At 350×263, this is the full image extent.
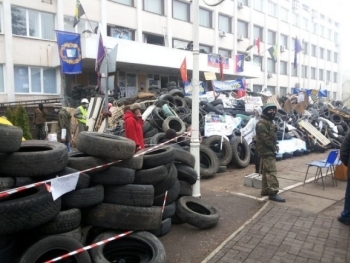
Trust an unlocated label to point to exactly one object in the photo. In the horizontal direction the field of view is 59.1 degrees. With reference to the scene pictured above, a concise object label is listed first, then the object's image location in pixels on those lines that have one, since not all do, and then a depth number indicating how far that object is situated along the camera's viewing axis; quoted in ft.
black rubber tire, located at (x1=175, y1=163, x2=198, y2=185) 19.72
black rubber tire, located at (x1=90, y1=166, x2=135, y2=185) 14.42
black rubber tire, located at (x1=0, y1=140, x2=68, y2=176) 12.28
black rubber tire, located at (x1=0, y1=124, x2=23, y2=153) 11.84
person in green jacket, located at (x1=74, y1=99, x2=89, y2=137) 42.82
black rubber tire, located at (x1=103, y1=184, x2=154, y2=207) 14.43
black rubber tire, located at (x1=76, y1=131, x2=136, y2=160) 14.56
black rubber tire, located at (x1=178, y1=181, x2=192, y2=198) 19.38
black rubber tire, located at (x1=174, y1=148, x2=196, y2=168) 19.85
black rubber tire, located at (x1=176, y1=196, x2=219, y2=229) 16.69
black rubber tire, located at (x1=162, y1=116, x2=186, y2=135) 33.88
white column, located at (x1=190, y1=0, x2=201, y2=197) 20.56
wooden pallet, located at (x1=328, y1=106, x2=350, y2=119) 55.16
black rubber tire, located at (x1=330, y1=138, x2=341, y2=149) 45.98
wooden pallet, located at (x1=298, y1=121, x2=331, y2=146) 43.75
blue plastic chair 24.76
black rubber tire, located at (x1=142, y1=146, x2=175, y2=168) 16.48
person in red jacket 22.66
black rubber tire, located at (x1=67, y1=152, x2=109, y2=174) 14.49
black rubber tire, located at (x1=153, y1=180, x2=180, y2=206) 16.57
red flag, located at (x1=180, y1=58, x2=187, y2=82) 51.29
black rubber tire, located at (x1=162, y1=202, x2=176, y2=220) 16.66
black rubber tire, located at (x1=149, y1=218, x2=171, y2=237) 15.72
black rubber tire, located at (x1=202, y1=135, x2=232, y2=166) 32.37
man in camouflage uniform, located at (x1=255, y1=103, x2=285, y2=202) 21.15
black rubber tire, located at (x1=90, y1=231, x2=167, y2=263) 13.19
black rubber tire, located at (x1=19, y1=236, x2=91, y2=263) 11.05
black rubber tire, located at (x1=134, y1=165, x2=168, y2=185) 15.74
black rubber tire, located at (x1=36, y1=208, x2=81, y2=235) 12.11
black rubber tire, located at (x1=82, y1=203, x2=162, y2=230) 13.78
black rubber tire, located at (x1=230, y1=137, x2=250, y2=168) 32.60
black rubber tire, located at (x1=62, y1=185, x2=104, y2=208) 13.28
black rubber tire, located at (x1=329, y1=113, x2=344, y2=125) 54.60
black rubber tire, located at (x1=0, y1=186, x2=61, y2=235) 10.68
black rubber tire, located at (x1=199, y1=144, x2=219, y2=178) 28.09
